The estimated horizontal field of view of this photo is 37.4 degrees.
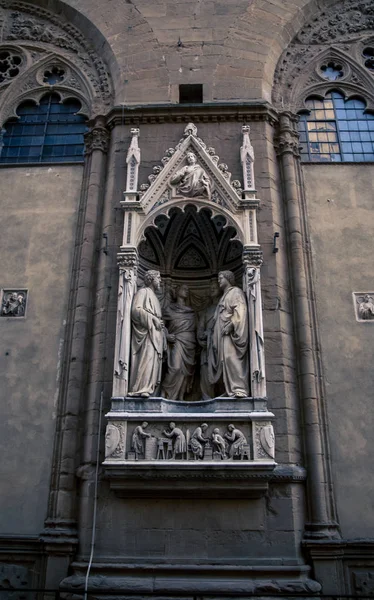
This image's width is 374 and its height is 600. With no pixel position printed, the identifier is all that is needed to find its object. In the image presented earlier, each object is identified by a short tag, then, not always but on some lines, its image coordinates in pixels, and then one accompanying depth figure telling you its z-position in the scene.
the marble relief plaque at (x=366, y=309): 9.71
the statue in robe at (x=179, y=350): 9.13
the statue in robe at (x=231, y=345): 8.50
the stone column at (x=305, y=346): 8.26
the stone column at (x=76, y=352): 8.39
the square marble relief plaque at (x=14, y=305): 9.94
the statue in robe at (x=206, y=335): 9.05
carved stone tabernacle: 8.02
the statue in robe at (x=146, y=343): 8.54
